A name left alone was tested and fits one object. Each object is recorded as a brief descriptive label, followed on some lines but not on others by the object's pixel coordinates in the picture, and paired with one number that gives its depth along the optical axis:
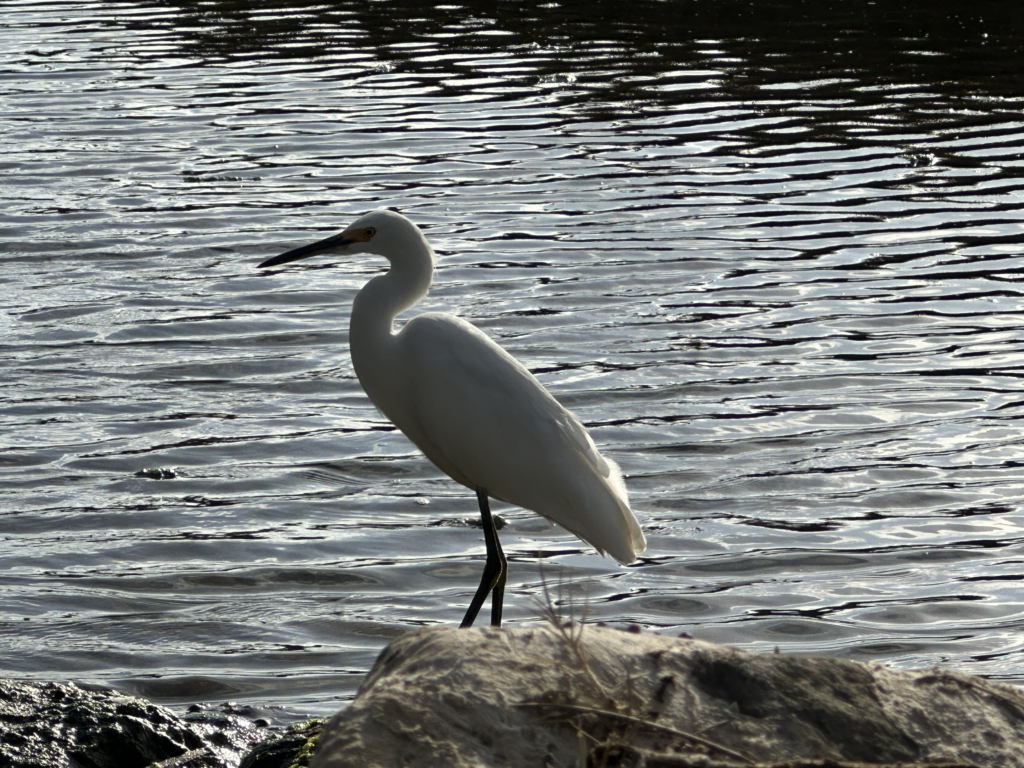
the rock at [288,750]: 8.59
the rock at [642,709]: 6.04
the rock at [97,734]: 8.94
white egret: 11.24
